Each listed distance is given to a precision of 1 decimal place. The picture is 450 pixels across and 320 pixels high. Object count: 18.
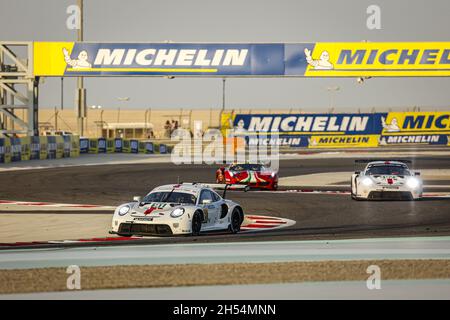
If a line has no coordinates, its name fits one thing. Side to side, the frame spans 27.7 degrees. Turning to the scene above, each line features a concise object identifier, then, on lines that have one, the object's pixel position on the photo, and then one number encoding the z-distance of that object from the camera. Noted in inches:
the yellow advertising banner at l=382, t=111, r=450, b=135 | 2874.0
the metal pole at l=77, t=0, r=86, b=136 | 2287.2
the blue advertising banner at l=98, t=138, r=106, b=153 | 2353.2
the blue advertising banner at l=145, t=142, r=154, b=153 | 2531.3
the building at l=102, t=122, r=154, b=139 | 4192.2
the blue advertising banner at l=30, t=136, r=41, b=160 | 1851.6
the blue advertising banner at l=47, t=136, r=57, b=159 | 1946.4
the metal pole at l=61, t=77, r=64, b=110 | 4805.6
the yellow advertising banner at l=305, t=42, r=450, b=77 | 1635.1
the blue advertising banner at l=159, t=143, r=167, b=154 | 2578.7
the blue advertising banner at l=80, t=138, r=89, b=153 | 2267.5
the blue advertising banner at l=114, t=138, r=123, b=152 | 2425.0
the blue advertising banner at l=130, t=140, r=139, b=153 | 2468.0
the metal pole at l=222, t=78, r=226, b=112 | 4007.1
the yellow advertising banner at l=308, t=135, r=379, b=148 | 2856.8
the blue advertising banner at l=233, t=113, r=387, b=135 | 2778.1
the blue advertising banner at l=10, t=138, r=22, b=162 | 1747.9
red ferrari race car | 1186.0
